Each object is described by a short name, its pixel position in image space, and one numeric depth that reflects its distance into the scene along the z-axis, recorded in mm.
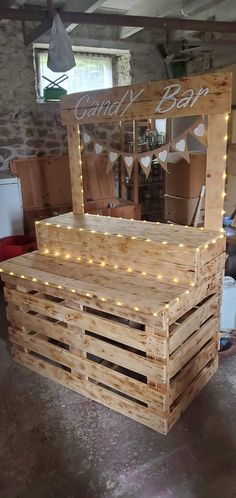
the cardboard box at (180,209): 4844
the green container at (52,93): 4477
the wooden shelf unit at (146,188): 5039
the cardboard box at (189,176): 4777
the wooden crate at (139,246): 1967
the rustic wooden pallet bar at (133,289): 1890
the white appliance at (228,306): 2684
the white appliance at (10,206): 4059
